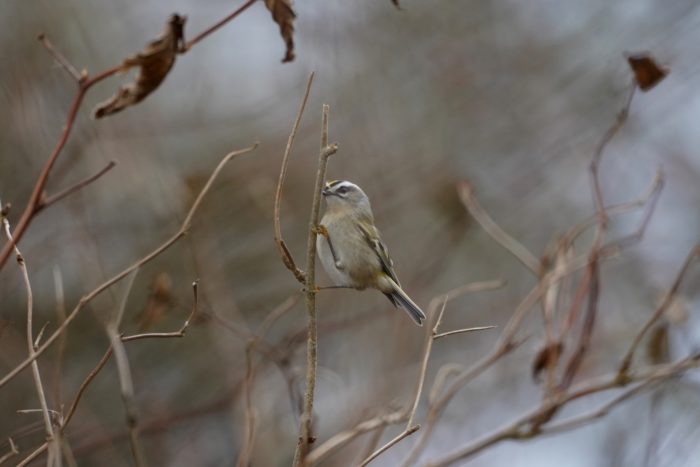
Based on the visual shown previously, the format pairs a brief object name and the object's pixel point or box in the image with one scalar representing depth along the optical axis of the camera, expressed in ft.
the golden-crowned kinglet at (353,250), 24.06
